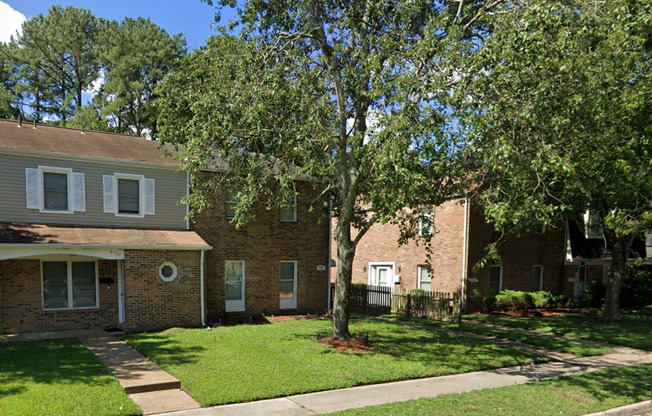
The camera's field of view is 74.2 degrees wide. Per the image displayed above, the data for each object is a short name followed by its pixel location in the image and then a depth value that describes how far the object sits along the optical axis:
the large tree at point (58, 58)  32.22
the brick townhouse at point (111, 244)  12.84
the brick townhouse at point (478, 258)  18.91
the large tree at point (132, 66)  31.14
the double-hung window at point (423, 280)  20.56
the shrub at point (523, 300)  19.17
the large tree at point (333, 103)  9.35
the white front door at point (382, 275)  22.83
